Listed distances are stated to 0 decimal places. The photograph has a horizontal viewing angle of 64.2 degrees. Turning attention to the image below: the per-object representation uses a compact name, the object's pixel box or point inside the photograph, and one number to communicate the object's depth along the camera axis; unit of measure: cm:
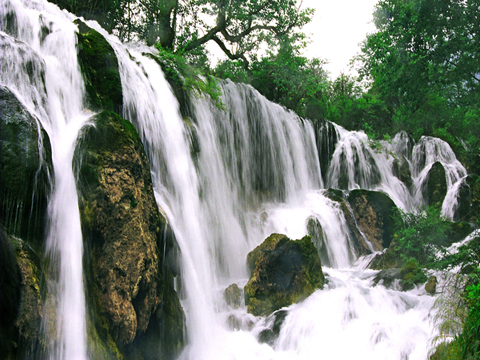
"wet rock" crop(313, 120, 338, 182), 1584
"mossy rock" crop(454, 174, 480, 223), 1327
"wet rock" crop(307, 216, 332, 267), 1089
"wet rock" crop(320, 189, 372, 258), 1168
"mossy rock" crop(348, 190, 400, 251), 1260
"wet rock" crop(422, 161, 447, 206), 1585
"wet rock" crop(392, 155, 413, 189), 1716
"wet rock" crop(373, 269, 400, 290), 841
